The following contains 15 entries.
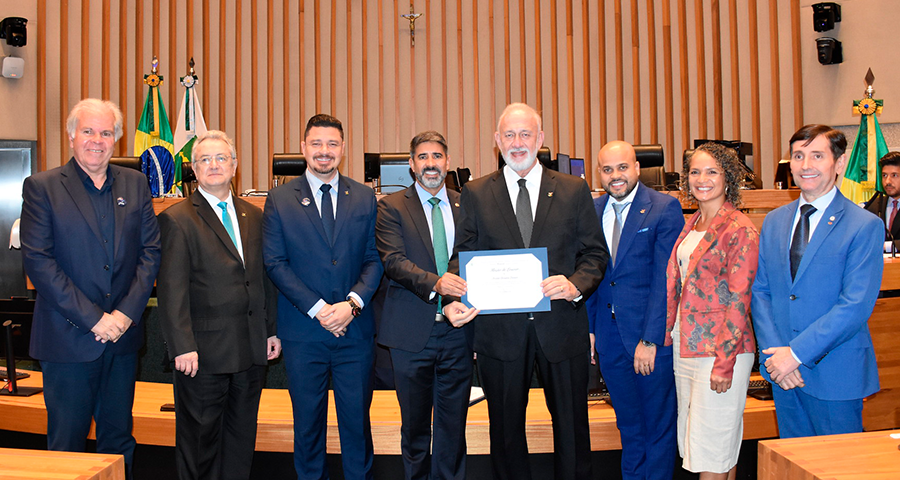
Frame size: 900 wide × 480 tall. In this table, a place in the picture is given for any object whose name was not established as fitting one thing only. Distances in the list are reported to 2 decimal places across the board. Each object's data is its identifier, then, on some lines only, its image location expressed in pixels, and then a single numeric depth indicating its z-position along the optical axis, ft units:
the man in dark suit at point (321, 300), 8.35
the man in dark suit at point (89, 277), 7.65
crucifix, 24.53
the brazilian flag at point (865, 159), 18.01
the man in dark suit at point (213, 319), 8.01
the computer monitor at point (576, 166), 16.94
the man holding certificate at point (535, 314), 7.68
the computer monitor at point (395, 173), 14.40
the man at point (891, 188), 15.85
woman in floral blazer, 7.55
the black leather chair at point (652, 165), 15.46
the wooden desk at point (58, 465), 5.23
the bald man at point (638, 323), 8.36
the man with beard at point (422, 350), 8.33
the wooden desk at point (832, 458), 4.96
